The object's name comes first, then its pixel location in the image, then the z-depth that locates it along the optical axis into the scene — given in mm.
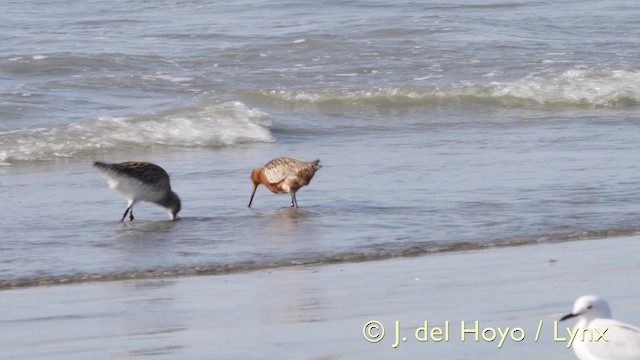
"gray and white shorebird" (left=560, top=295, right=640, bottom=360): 8305
